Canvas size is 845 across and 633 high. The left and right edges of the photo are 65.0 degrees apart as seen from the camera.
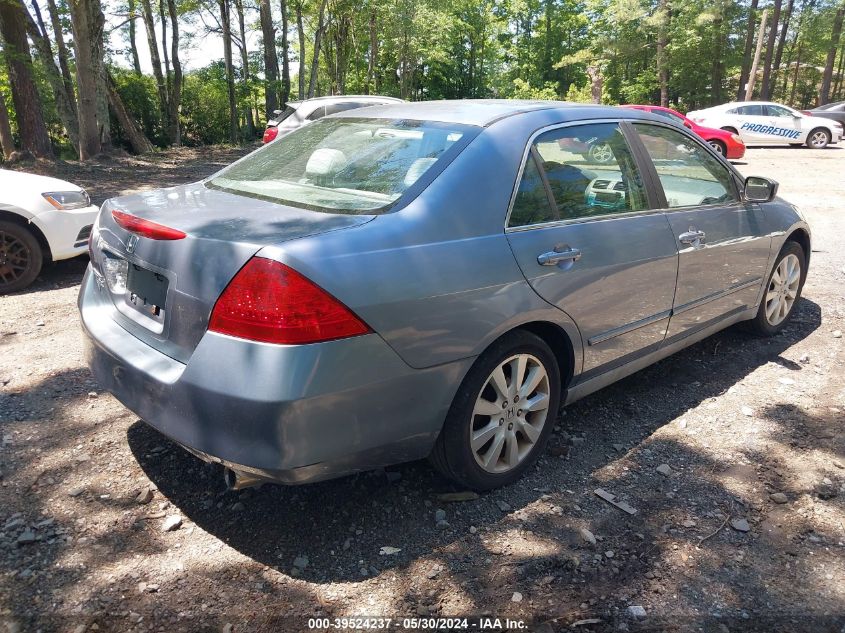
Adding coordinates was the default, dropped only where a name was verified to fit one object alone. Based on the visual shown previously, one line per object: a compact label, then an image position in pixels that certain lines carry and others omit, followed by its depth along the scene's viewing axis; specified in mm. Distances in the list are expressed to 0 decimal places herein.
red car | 17609
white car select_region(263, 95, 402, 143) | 11727
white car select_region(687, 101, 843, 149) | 21688
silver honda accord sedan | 2248
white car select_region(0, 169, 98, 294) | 5582
